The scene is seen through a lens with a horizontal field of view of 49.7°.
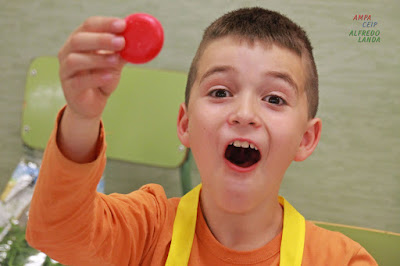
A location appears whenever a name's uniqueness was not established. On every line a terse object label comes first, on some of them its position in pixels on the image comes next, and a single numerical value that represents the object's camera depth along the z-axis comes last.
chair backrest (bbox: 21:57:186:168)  1.54
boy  0.60
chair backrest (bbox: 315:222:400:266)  1.04
